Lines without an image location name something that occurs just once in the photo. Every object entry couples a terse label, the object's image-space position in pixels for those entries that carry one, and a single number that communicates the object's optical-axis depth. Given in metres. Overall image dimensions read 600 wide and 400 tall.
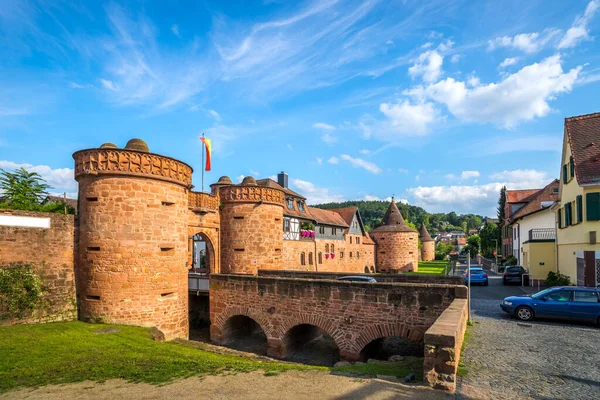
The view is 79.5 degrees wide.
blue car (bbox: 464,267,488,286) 25.69
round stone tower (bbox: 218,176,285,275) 20.06
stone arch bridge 11.56
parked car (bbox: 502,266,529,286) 25.59
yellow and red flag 24.81
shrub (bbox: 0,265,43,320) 12.39
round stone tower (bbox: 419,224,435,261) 74.38
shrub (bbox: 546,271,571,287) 20.84
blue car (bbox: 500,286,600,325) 11.92
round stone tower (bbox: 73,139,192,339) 13.48
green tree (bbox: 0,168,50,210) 16.80
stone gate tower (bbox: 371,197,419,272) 46.56
